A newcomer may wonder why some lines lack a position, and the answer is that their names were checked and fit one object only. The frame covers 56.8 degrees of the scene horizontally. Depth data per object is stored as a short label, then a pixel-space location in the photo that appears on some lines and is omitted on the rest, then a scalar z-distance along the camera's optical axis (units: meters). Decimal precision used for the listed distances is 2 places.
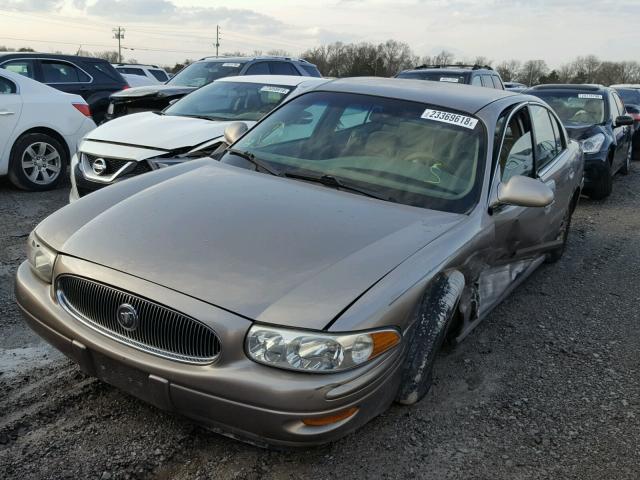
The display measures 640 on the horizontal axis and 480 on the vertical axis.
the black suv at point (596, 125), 8.28
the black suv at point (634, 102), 12.80
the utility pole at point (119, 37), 75.89
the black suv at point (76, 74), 9.50
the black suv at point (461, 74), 11.18
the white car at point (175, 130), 5.60
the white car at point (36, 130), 6.93
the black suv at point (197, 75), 8.25
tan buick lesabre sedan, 2.25
